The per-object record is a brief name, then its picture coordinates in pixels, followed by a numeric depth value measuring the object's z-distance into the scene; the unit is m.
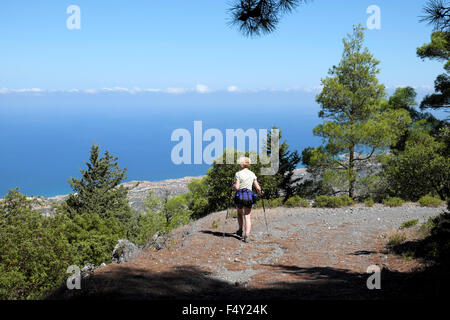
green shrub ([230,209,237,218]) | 14.58
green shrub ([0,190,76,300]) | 14.13
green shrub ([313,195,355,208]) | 18.22
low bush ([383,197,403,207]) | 17.67
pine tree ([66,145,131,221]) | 38.28
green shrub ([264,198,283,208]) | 19.66
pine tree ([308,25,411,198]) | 22.77
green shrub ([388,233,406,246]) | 9.28
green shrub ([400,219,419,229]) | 11.34
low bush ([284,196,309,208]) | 19.14
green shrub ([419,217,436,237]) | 9.43
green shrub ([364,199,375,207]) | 17.75
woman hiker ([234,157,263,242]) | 9.45
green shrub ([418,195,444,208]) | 16.97
